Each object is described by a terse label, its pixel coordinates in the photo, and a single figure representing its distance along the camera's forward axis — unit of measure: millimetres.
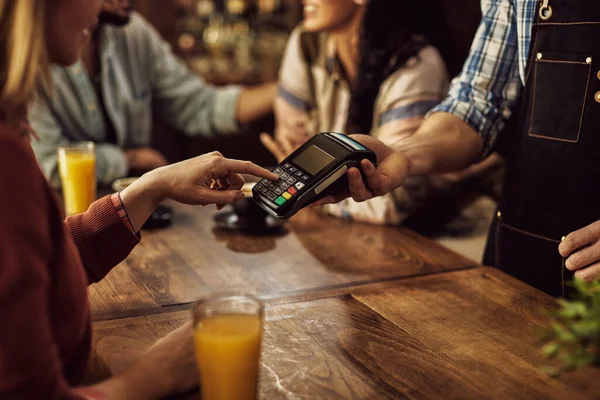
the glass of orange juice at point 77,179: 1905
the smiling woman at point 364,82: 2109
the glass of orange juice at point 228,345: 832
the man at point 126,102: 2480
